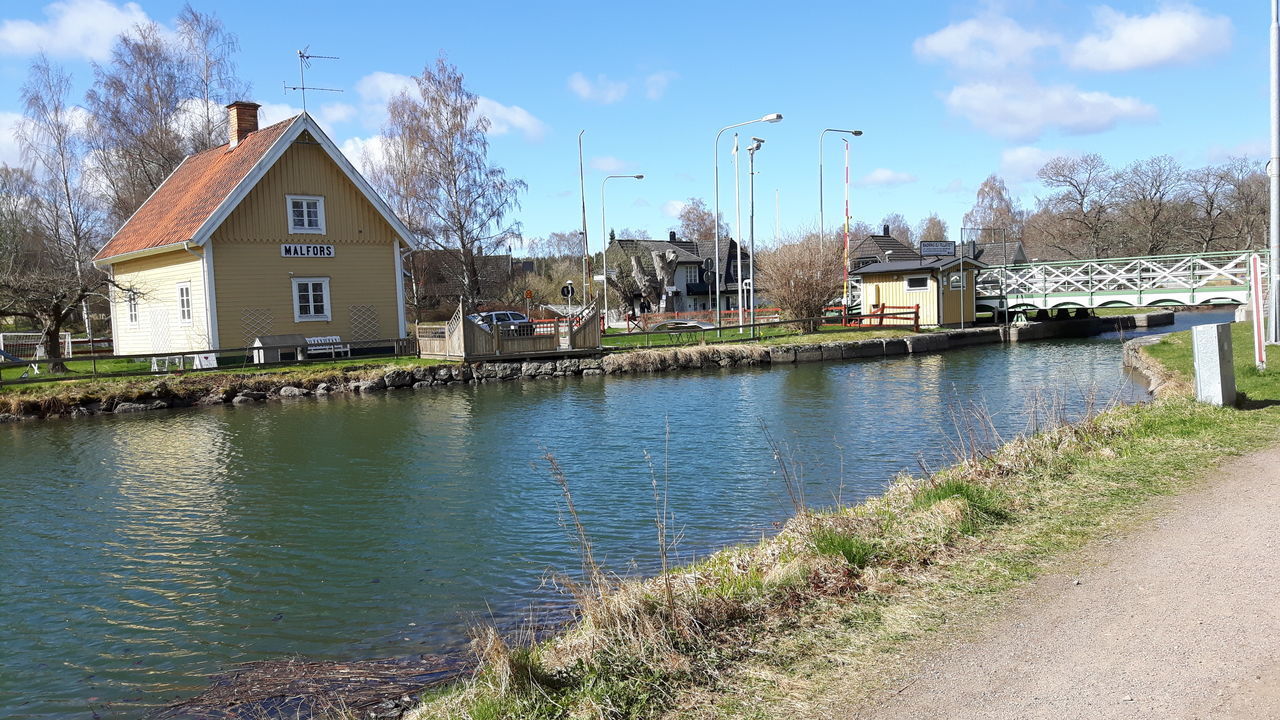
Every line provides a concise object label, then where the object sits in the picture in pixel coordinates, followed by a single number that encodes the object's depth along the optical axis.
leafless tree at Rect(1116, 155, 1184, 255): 71.25
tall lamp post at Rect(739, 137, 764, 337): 39.92
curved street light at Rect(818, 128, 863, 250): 43.90
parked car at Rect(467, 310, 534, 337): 31.47
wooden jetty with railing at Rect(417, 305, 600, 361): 30.08
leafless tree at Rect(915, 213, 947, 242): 142.38
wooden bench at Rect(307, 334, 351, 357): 29.45
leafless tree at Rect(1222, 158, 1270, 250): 69.62
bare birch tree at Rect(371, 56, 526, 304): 47.25
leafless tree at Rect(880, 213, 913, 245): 143.90
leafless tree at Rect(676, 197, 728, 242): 111.44
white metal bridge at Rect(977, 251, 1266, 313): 38.28
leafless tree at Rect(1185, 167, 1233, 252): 71.27
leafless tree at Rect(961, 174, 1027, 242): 113.00
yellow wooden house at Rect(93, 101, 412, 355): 28.94
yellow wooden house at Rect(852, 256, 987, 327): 44.47
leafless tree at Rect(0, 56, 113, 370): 27.39
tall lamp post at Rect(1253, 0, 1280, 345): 16.70
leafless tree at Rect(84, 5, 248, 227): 40.53
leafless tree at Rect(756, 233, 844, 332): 42.16
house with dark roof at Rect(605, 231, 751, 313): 73.00
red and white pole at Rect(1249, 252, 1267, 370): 15.11
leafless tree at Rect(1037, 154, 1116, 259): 73.94
